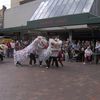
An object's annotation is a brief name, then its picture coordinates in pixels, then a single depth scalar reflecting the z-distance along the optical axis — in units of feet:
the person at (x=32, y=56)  25.85
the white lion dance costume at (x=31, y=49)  24.87
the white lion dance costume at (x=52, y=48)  23.85
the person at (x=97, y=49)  28.94
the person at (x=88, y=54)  29.04
